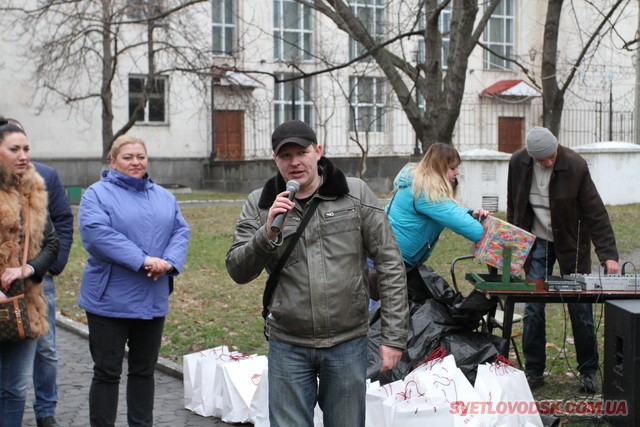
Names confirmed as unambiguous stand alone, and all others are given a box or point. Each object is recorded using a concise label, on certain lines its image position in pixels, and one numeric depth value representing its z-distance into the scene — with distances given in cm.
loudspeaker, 550
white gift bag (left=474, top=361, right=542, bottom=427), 579
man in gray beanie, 720
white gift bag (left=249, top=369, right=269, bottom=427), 635
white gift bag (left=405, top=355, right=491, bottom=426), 563
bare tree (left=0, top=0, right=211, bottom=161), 2359
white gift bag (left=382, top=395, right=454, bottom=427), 537
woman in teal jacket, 680
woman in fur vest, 562
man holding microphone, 436
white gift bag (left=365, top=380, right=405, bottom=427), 559
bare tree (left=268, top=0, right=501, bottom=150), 1215
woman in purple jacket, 574
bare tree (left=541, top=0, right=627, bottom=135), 1291
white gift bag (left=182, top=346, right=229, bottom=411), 715
